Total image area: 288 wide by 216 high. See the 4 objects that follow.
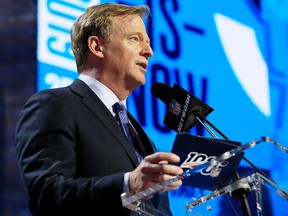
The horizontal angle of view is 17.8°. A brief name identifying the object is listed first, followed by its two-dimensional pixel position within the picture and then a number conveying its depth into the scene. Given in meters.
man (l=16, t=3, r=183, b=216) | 1.82
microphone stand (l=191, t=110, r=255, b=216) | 1.70
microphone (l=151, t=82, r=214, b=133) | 2.21
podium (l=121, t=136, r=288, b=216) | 1.69
